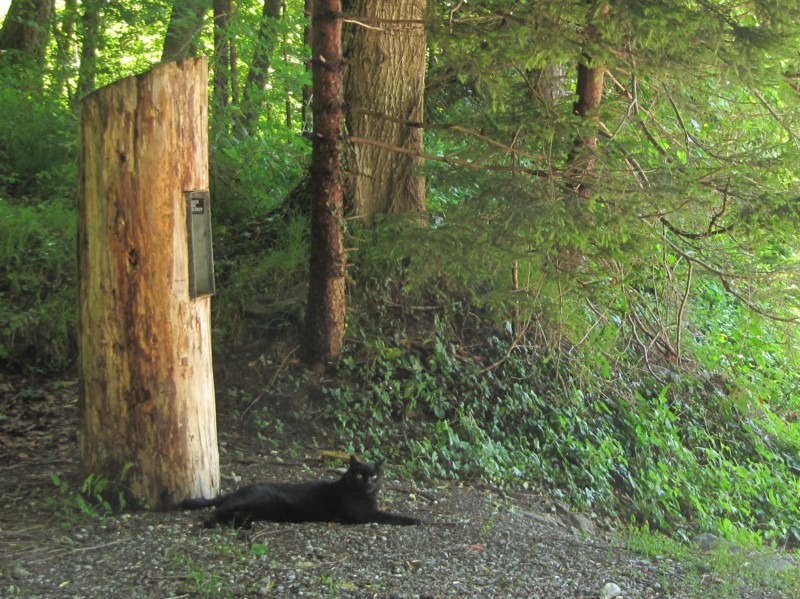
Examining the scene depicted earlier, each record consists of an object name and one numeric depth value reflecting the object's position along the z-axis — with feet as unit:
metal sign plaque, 16.96
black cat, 16.93
